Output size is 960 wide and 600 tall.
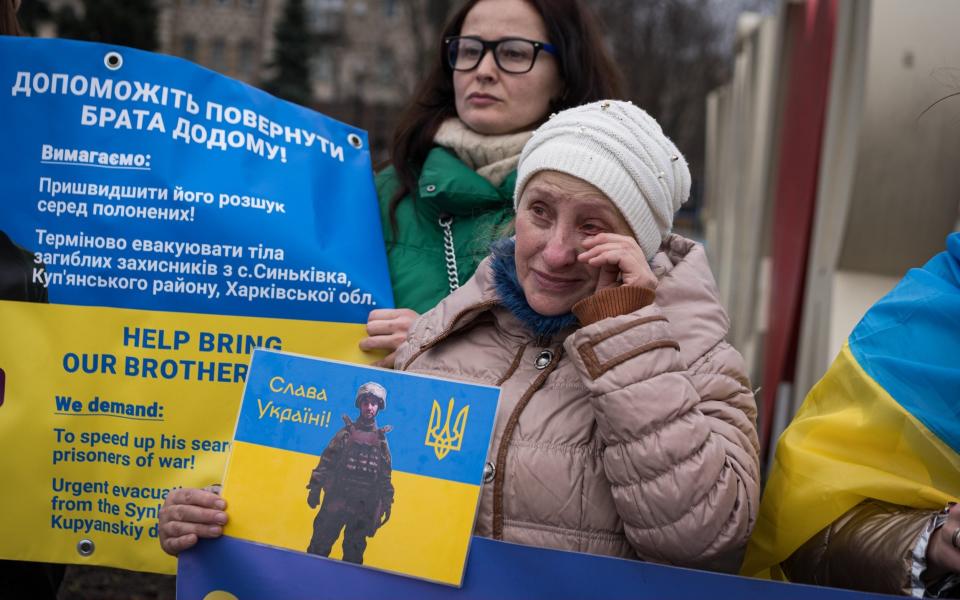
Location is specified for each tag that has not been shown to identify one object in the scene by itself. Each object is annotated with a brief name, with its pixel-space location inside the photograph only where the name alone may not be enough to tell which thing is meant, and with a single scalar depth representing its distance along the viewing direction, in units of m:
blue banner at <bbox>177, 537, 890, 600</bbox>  1.83
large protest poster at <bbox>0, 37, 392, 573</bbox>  2.53
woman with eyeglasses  2.75
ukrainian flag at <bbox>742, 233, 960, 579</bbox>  1.97
